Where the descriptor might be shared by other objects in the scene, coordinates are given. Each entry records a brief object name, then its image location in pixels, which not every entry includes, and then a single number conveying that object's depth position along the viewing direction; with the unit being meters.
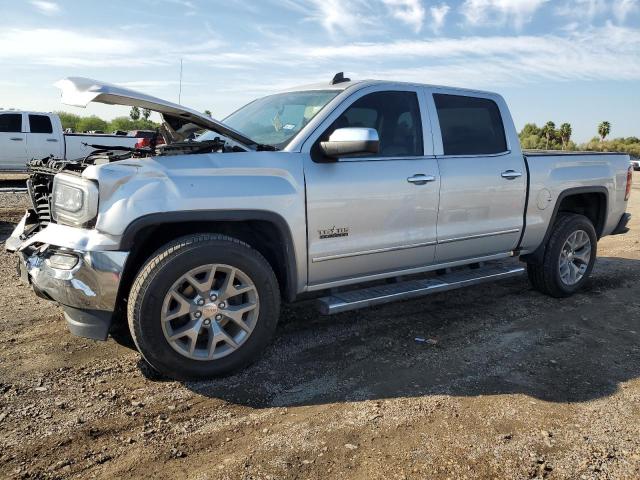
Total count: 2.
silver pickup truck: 3.23
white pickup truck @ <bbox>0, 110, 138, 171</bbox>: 14.55
